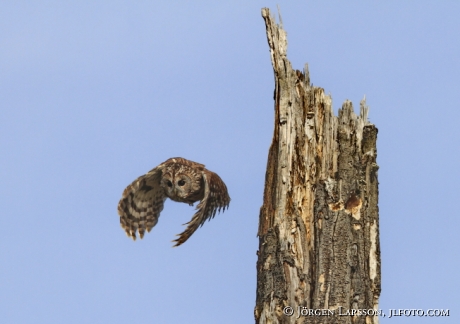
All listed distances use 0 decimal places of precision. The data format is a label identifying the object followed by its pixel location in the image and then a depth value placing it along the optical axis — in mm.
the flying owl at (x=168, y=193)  23672
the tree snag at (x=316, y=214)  16531
